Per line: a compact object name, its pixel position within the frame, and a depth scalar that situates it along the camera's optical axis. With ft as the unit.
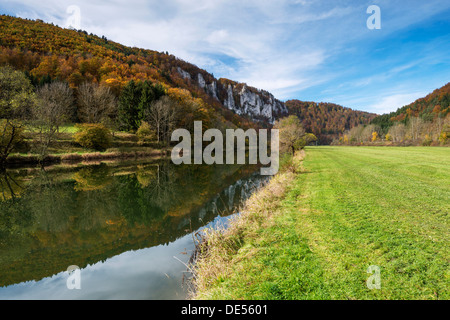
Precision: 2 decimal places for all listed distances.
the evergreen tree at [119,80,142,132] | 144.05
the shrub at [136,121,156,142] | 129.80
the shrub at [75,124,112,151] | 105.70
